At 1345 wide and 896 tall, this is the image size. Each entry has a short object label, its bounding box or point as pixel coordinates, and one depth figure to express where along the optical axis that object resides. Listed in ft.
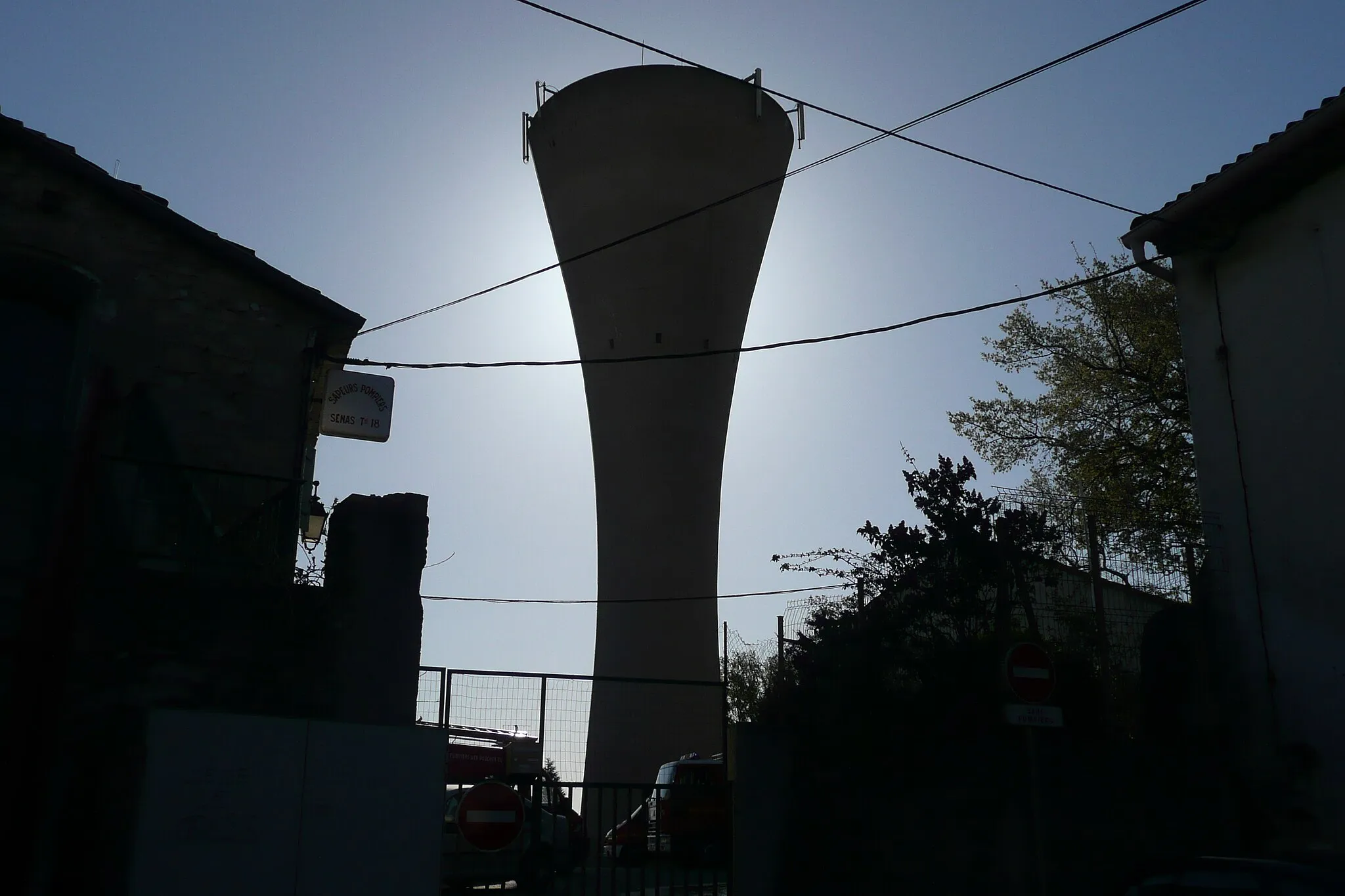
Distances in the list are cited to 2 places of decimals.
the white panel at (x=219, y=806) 22.43
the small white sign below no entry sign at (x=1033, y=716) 25.86
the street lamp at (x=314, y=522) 42.86
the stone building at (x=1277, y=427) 33.71
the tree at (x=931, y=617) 33.65
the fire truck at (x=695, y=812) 37.76
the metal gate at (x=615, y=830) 28.27
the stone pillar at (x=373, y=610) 27.20
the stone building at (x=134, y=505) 24.03
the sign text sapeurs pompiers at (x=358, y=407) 37.70
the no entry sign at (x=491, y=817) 23.98
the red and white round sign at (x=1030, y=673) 26.04
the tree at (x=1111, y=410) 60.49
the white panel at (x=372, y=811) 24.35
